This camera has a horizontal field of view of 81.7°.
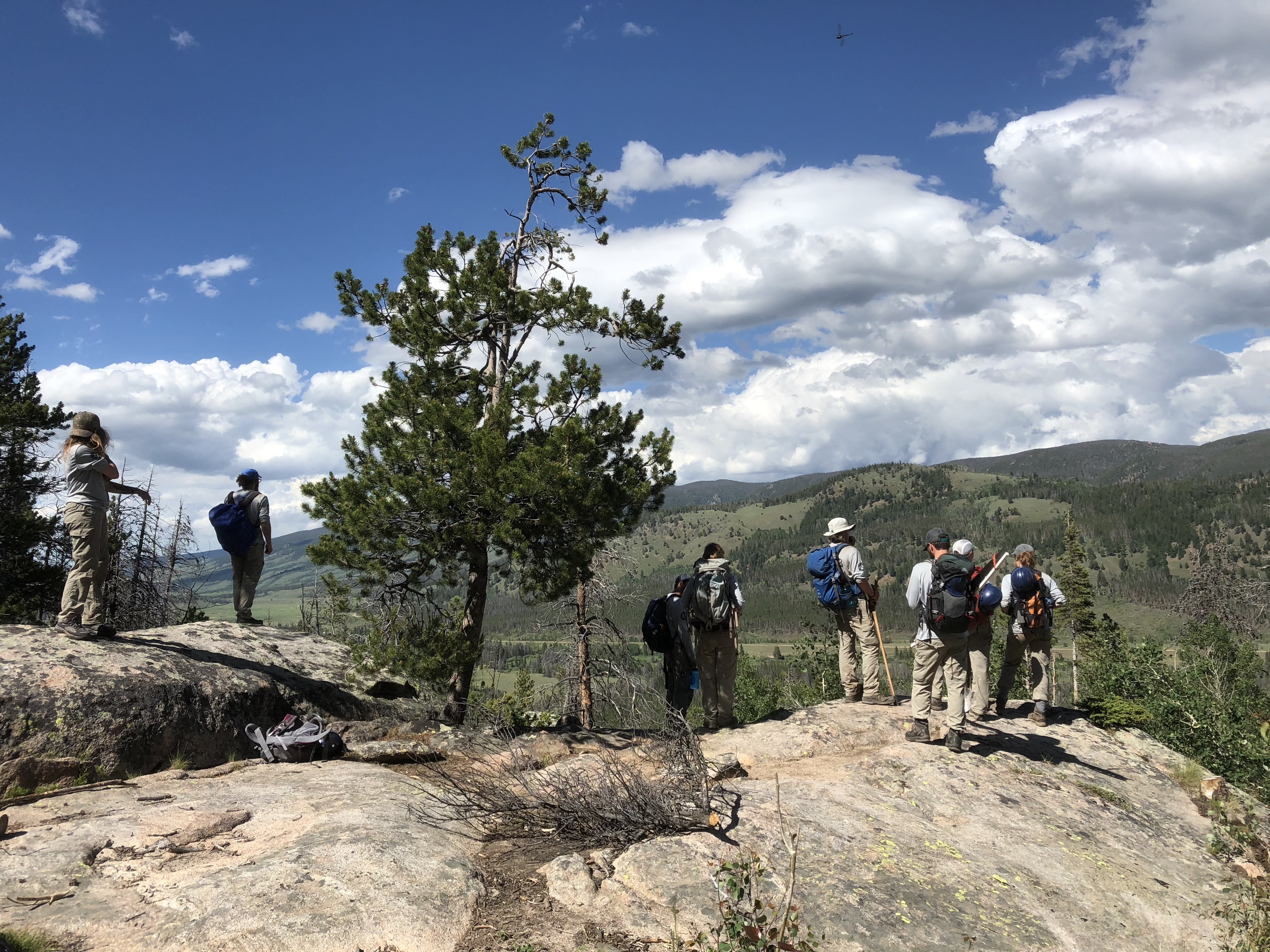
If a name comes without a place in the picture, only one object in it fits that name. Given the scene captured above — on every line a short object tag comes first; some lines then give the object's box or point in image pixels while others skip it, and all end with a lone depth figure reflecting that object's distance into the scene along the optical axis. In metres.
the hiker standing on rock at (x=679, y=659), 9.63
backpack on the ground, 8.38
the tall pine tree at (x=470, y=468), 9.73
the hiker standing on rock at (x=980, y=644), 9.45
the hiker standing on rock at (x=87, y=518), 8.05
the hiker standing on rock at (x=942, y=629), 8.69
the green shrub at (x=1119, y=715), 10.85
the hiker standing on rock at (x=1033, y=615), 10.29
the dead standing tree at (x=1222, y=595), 48.59
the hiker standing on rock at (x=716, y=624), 9.53
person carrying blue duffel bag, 9.73
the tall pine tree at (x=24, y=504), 18.28
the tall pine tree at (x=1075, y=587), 47.41
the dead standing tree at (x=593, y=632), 16.88
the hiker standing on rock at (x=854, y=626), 10.35
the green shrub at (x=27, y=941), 3.82
